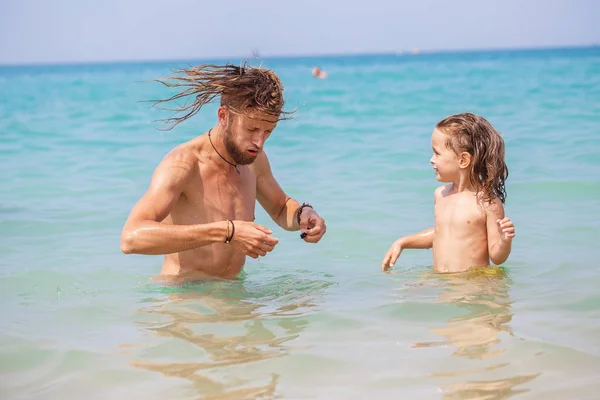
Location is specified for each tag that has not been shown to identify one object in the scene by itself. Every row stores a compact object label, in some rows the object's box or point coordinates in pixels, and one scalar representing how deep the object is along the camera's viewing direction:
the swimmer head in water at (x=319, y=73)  40.51
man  4.03
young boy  4.75
